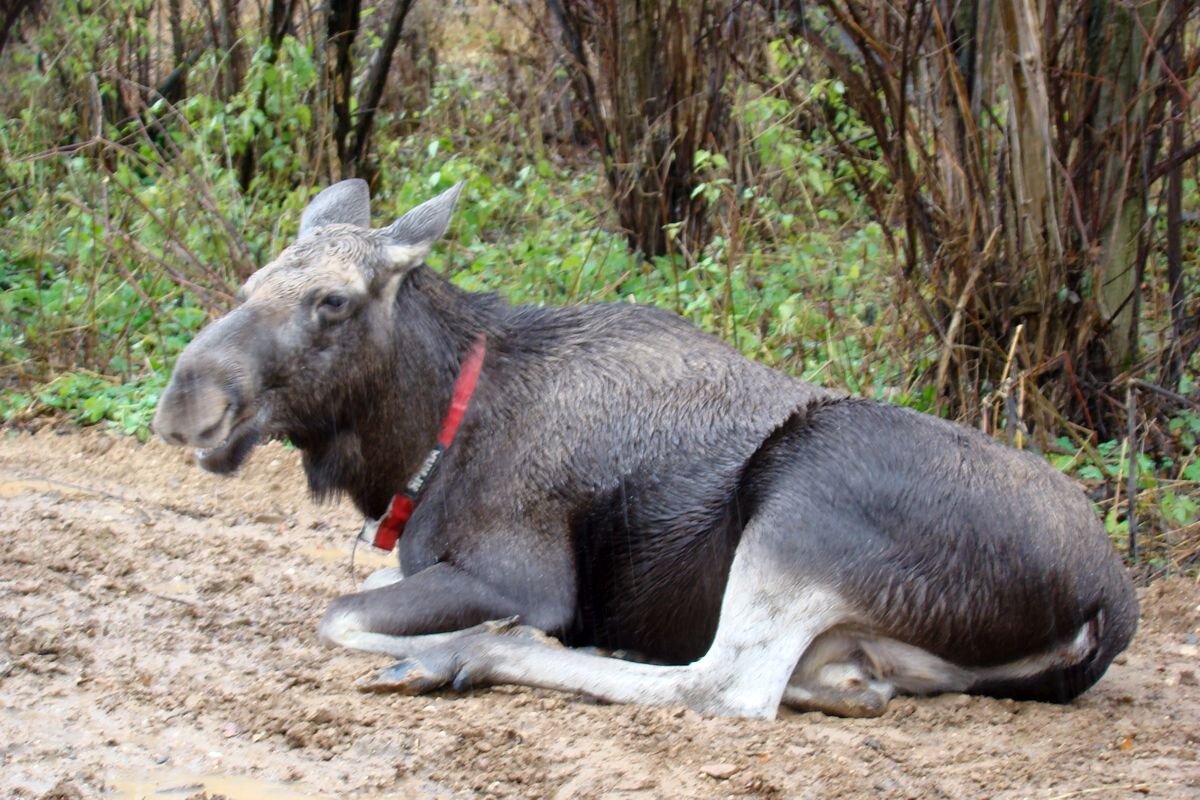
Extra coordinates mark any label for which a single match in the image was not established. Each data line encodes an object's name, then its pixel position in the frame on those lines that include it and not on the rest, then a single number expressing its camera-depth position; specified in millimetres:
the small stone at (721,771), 3877
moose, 4637
